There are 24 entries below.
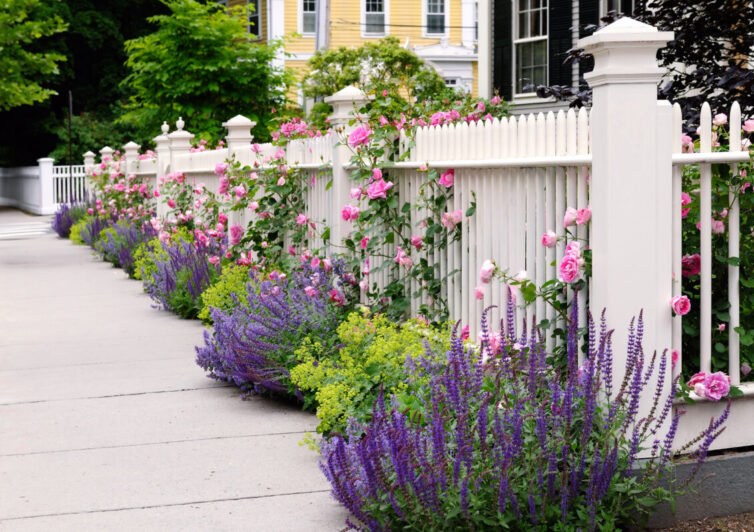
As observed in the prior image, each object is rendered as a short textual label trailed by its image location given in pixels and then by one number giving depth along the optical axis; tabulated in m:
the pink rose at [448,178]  5.66
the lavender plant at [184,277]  9.45
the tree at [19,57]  25.31
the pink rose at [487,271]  4.77
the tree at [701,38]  7.58
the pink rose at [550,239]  4.44
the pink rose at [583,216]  4.24
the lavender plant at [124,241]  13.87
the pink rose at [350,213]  6.68
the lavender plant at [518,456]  3.56
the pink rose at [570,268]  4.23
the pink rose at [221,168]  9.55
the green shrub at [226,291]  8.12
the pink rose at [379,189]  6.38
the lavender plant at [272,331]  5.99
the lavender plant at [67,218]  21.67
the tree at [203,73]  19.77
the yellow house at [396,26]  33.88
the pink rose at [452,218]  5.61
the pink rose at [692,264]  4.28
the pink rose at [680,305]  4.08
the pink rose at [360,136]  6.54
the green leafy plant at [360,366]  4.86
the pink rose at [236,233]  9.09
